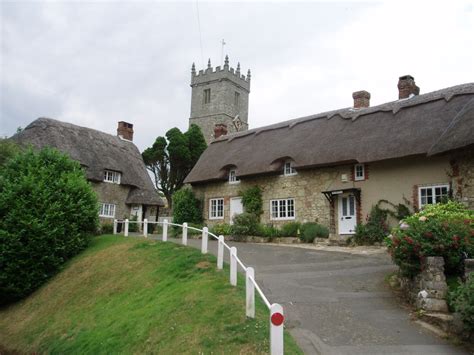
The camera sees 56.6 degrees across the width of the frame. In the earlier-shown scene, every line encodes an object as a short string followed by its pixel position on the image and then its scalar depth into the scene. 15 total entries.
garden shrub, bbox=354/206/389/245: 18.44
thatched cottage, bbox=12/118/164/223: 29.95
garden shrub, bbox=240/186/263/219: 23.47
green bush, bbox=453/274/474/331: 6.81
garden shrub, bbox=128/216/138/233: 30.44
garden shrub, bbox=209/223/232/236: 23.17
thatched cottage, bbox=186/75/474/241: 17.20
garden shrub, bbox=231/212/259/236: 22.19
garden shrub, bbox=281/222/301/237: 21.22
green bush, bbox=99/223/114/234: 28.02
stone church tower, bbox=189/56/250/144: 60.12
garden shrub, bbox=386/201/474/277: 8.88
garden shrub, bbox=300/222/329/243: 20.20
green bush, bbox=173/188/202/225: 26.38
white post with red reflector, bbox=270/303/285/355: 5.27
